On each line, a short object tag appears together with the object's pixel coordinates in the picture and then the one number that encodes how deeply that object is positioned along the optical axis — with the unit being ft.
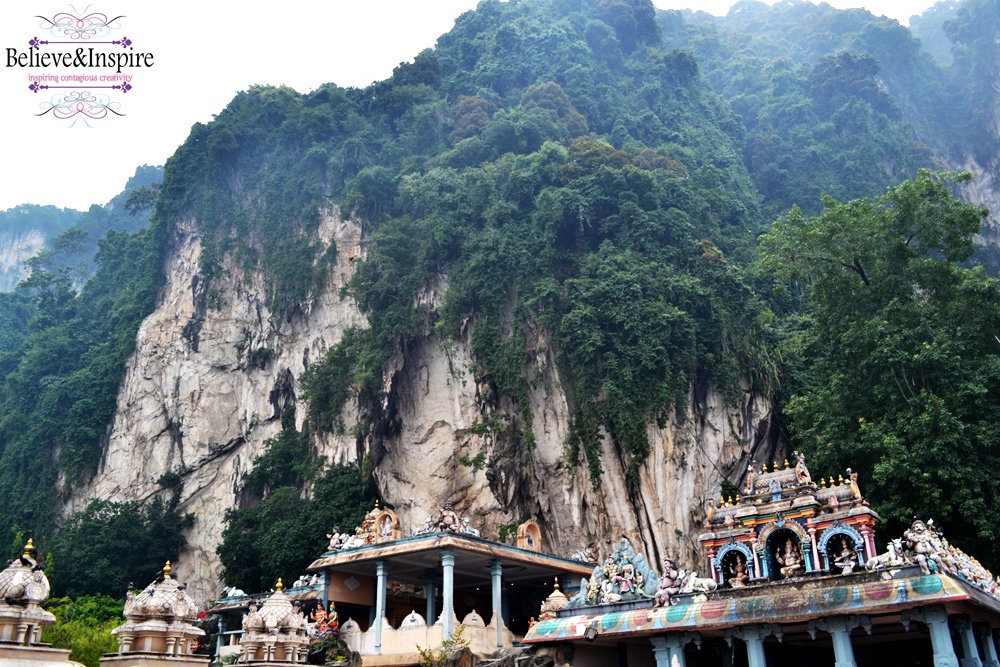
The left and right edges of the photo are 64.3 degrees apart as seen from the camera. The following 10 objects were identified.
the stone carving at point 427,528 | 63.00
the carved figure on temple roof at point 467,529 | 62.92
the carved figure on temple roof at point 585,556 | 72.14
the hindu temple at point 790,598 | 43.73
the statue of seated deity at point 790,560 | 53.01
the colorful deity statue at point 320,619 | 62.49
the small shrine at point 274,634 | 41.34
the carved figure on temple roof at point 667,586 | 50.88
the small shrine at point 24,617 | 30.14
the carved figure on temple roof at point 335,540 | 69.77
